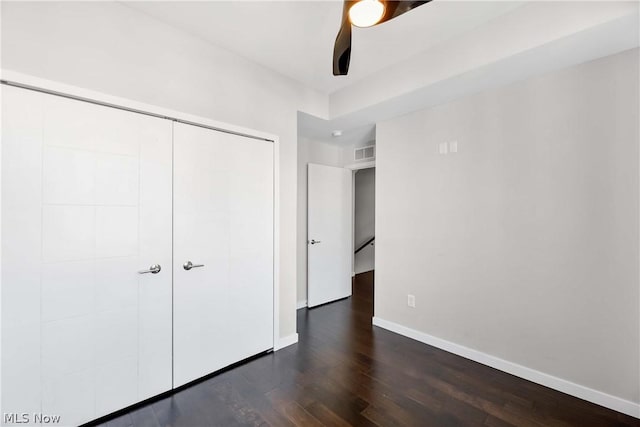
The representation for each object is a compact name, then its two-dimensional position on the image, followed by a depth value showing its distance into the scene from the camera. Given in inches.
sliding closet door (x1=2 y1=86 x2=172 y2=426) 58.7
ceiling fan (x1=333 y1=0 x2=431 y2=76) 49.9
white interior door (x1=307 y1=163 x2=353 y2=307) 152.3
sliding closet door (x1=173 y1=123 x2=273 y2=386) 82.2
